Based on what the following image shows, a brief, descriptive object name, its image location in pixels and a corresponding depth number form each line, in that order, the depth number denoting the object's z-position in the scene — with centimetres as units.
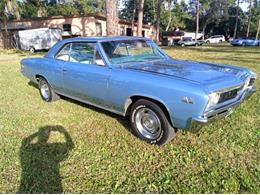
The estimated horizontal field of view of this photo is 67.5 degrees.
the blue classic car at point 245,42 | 2496
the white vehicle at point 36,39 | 1958
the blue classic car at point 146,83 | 252
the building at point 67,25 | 2281
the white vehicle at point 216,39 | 3557
